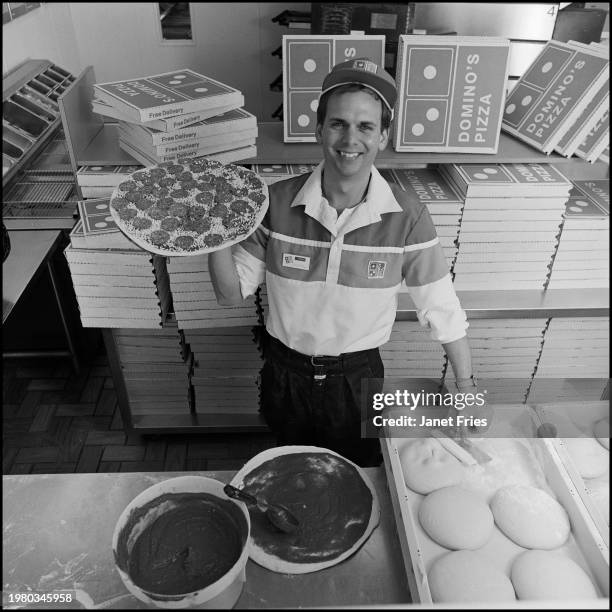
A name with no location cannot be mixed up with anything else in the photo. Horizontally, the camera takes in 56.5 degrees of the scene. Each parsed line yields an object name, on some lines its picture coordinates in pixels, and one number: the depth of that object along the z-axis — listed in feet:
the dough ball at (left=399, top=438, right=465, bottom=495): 4.39
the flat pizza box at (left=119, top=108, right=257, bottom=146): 6.97
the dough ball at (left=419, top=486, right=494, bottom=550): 4.03
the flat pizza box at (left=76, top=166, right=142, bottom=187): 7.52
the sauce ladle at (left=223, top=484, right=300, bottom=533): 4.17
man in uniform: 5.53
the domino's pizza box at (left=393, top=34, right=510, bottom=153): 7.11
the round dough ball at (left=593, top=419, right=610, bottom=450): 4.41
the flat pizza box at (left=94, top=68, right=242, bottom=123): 6.84
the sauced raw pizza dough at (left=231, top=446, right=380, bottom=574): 4.06
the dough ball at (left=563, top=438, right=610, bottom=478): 4.26
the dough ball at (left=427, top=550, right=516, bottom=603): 3.63
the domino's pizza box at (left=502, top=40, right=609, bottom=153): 7.32
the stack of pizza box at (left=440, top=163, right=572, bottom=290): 7.36
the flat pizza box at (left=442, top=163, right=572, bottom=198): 7.30
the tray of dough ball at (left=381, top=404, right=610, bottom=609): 3.68
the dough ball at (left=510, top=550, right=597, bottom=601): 3.59
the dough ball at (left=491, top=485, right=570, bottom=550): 3.99
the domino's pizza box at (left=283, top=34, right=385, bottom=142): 7.21
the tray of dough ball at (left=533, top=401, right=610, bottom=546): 3.95
